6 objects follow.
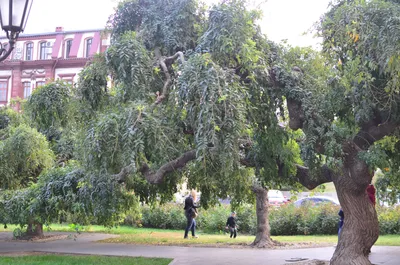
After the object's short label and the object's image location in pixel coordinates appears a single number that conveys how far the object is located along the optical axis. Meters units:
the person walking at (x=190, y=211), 18.69
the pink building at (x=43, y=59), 41.19
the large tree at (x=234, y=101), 7.97
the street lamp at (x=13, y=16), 7.02
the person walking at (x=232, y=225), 19.50
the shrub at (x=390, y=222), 19.83
